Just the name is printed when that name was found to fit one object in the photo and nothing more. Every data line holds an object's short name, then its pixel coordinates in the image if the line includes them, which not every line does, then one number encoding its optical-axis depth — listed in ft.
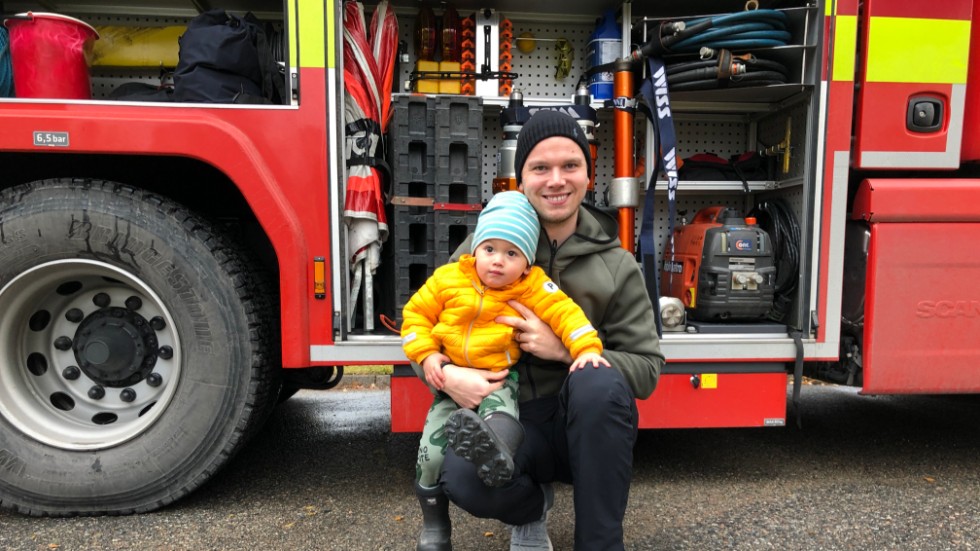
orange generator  9.04
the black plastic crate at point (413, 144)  8.05
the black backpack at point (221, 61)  7.61
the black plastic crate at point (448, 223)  8.09
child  5.70
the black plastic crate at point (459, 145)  8.06
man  5.35
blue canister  9.56
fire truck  7.38
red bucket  7.40
